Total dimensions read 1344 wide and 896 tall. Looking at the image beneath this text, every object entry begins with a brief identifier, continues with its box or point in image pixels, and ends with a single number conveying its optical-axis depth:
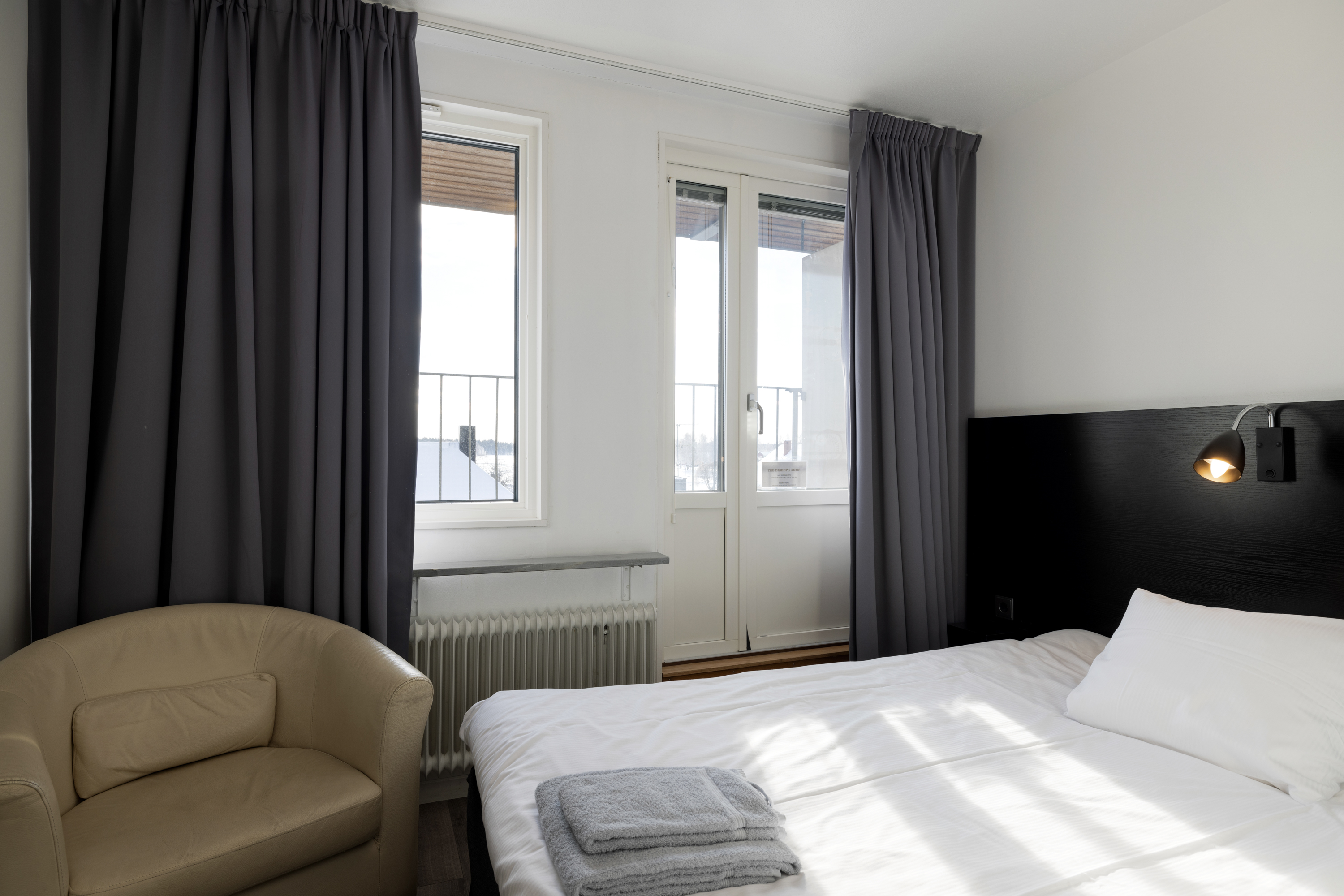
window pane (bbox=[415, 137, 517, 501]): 2.63
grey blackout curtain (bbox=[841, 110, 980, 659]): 2.94
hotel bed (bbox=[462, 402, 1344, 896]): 1.22
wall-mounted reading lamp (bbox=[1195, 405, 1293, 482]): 1.91
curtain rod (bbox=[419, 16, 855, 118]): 2.41
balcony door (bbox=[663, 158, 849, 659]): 2.97
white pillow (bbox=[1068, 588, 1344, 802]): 1.51
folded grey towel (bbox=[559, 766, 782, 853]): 1.16
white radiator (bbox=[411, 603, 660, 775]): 2.40
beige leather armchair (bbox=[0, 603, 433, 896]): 1.33
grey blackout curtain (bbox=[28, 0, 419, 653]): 1.95
